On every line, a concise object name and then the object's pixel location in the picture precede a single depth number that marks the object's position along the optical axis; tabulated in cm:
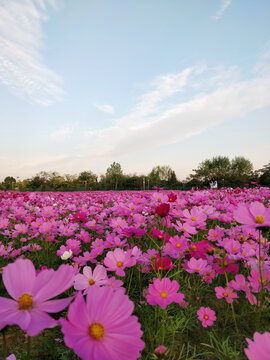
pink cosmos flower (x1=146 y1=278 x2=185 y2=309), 75
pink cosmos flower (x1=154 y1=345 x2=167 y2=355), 53
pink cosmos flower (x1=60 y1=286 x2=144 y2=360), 34
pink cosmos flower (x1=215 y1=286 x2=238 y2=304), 103
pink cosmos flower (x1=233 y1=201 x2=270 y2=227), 68
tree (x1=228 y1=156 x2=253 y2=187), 5146
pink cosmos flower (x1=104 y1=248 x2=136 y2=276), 88
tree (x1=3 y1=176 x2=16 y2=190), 6031
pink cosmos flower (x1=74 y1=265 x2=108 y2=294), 71
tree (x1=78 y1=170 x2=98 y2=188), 5394
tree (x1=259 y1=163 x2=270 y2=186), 3048
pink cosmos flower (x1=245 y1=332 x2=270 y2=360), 34
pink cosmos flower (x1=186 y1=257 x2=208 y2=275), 108
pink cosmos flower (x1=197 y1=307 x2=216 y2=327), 96
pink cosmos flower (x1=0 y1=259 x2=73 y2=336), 35
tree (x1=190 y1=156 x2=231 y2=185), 3378
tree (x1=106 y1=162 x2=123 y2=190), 4651
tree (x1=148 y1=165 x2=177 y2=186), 6132
